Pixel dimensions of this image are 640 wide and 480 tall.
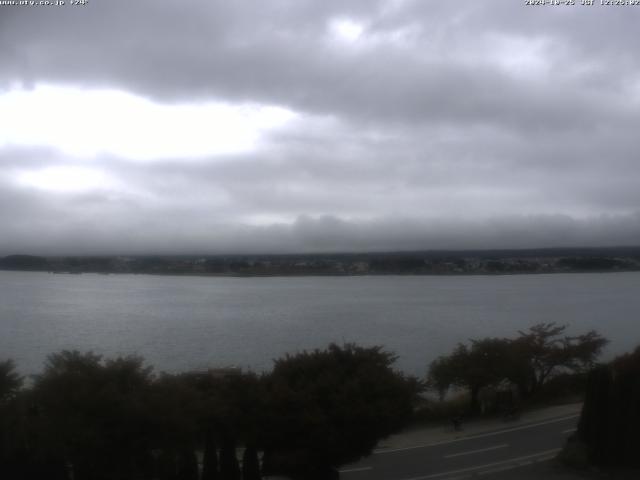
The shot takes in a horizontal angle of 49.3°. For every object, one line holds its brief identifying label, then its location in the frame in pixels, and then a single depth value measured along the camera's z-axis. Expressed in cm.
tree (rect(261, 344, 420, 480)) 1427
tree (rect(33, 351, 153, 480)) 1213
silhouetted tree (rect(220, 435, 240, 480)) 1422
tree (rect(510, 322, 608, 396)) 2725
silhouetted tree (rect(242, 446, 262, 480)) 1445
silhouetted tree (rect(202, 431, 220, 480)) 1409
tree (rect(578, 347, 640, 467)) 1550
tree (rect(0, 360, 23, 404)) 1382
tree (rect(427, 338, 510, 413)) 2573
